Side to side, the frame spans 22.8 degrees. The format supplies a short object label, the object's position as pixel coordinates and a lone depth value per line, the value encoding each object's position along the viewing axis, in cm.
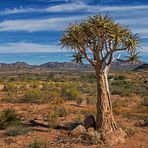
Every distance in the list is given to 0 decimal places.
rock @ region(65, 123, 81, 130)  1519
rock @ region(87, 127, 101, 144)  1266
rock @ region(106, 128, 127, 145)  1270
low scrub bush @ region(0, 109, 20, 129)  1612
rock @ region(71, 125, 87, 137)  1394
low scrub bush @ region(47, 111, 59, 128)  1605
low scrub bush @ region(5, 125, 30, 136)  1426
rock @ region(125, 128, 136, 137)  1416
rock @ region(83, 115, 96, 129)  1465
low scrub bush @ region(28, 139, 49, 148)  1177
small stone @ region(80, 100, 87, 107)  2514
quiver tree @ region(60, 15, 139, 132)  1360
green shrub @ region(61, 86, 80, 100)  2950
